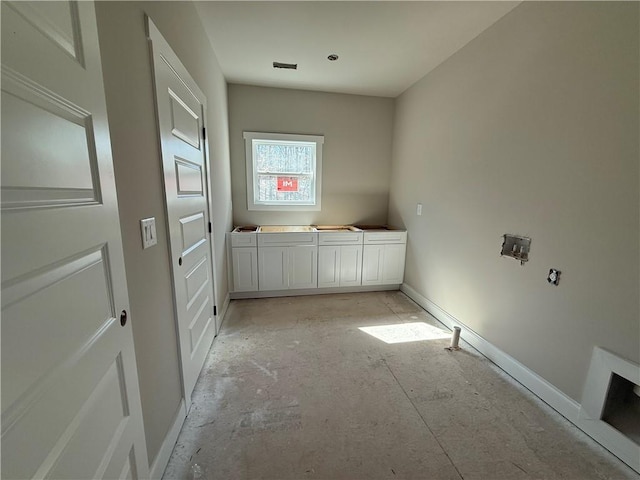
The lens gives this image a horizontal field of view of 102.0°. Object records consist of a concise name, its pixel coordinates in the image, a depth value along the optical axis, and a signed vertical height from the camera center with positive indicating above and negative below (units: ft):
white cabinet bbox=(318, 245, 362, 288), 10.91 -3.07
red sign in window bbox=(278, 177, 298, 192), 11.87 +0.33
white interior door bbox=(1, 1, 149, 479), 1.53 -0.52
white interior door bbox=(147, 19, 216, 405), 4.35 -0.17
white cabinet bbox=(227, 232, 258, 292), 10.11 -2.73
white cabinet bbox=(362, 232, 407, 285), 11.18 -2.75
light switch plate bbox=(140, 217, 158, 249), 3.61 -0.61
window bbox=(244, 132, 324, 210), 11.38 +0.88
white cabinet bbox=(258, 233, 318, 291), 10.39 -2.79
